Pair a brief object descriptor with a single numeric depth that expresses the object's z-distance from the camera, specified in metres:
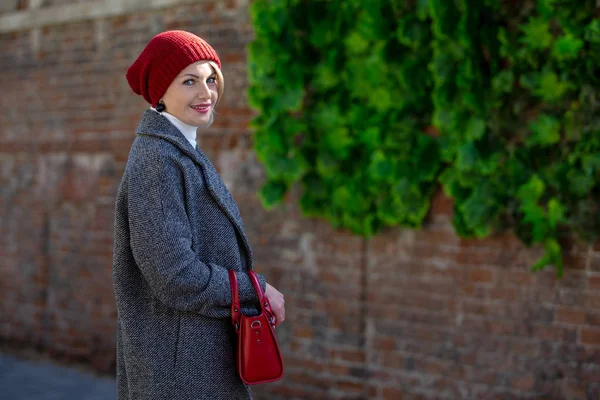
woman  4.16
